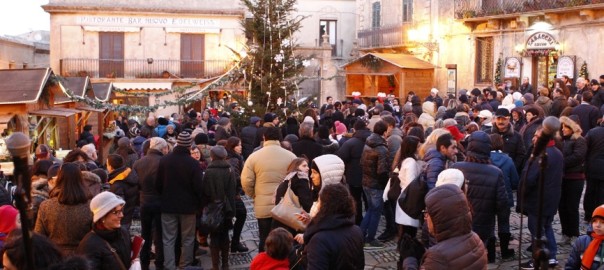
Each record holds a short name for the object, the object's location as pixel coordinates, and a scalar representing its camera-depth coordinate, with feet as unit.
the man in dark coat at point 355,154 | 34.01
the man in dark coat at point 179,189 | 27.66
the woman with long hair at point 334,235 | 17.22
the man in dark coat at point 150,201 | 28.81
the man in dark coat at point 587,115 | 41.86
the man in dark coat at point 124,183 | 28.09
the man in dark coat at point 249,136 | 45.62
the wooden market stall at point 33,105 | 46.19
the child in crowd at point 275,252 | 18.57
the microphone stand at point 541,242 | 13.37
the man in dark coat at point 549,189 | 27.07
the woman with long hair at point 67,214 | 19.27
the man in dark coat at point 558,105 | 45.68
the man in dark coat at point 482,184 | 26.02
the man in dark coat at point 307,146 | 33.94
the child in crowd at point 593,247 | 18.56
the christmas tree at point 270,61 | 52.03
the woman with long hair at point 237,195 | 31.42
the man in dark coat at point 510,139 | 34.27
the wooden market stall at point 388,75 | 92.79
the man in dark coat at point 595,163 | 32.53
